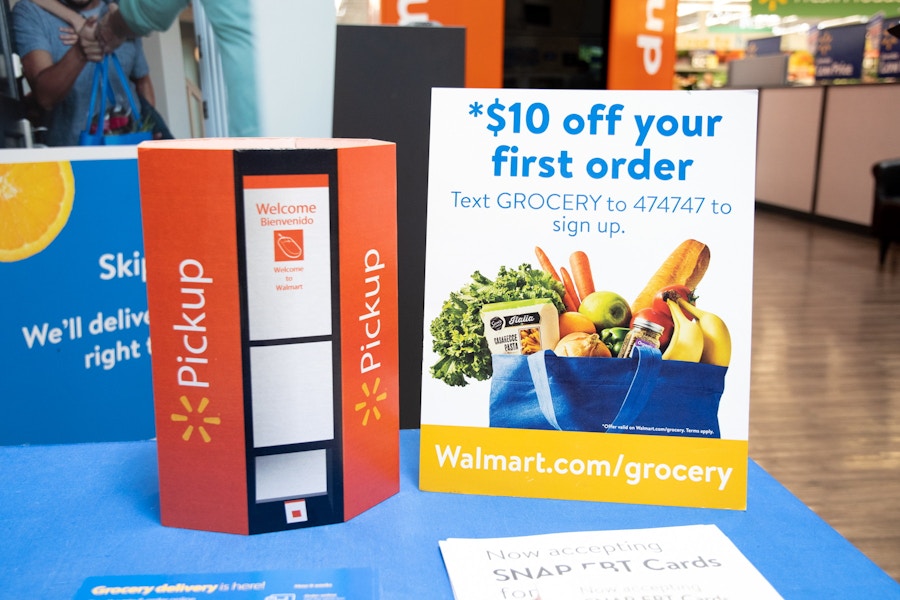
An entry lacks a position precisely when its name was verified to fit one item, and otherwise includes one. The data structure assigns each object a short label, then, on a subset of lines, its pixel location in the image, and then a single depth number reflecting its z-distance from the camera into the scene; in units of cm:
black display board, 108
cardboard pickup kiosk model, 66
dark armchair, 625
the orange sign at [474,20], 439
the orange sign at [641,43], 486
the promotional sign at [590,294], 78
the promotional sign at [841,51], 961
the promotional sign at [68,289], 136
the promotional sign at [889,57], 883
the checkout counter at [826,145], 746
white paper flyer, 63
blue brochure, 62
